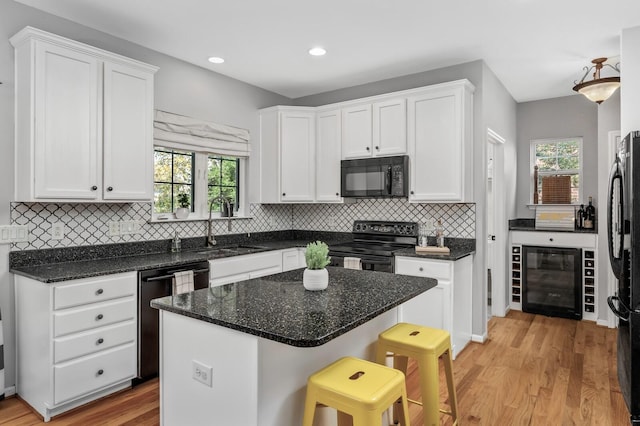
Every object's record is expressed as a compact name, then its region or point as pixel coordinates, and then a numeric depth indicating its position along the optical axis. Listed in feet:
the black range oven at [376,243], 11.80
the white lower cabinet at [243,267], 11.03
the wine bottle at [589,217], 15.14
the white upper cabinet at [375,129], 12.66
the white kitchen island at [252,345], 4.79
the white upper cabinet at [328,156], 14.21
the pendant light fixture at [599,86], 11.45
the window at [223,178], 13.62
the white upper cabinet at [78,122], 8.27
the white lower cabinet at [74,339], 7.88
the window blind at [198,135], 11.57
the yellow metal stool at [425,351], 6.35
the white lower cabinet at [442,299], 10.82
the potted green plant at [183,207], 12.18
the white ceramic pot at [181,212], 12.17
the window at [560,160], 16.12
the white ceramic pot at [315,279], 6.46
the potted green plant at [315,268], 6.45
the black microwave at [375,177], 12.57
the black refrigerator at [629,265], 7.64
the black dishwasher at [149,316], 9.18
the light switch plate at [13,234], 8.53
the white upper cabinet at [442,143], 11.64
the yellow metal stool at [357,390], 4.61
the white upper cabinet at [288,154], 14.55
